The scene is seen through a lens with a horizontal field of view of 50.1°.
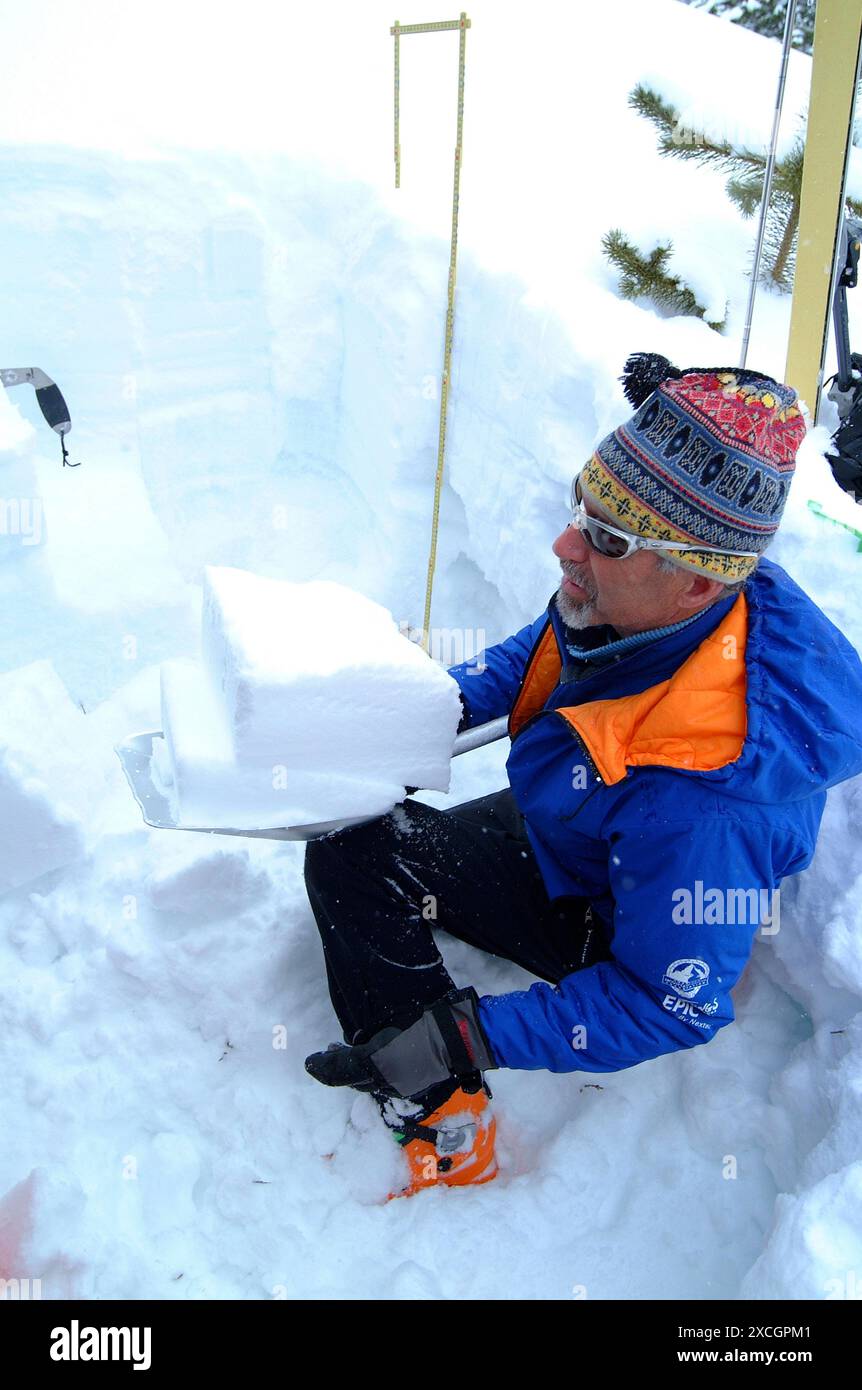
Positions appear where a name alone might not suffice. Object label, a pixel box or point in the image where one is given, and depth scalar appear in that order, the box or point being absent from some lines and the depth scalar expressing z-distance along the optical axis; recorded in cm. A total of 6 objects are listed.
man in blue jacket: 136
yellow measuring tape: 361
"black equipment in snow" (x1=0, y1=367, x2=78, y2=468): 379
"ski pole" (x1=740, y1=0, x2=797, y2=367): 273
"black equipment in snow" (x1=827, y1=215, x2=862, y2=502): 296
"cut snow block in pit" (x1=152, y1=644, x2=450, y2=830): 167
